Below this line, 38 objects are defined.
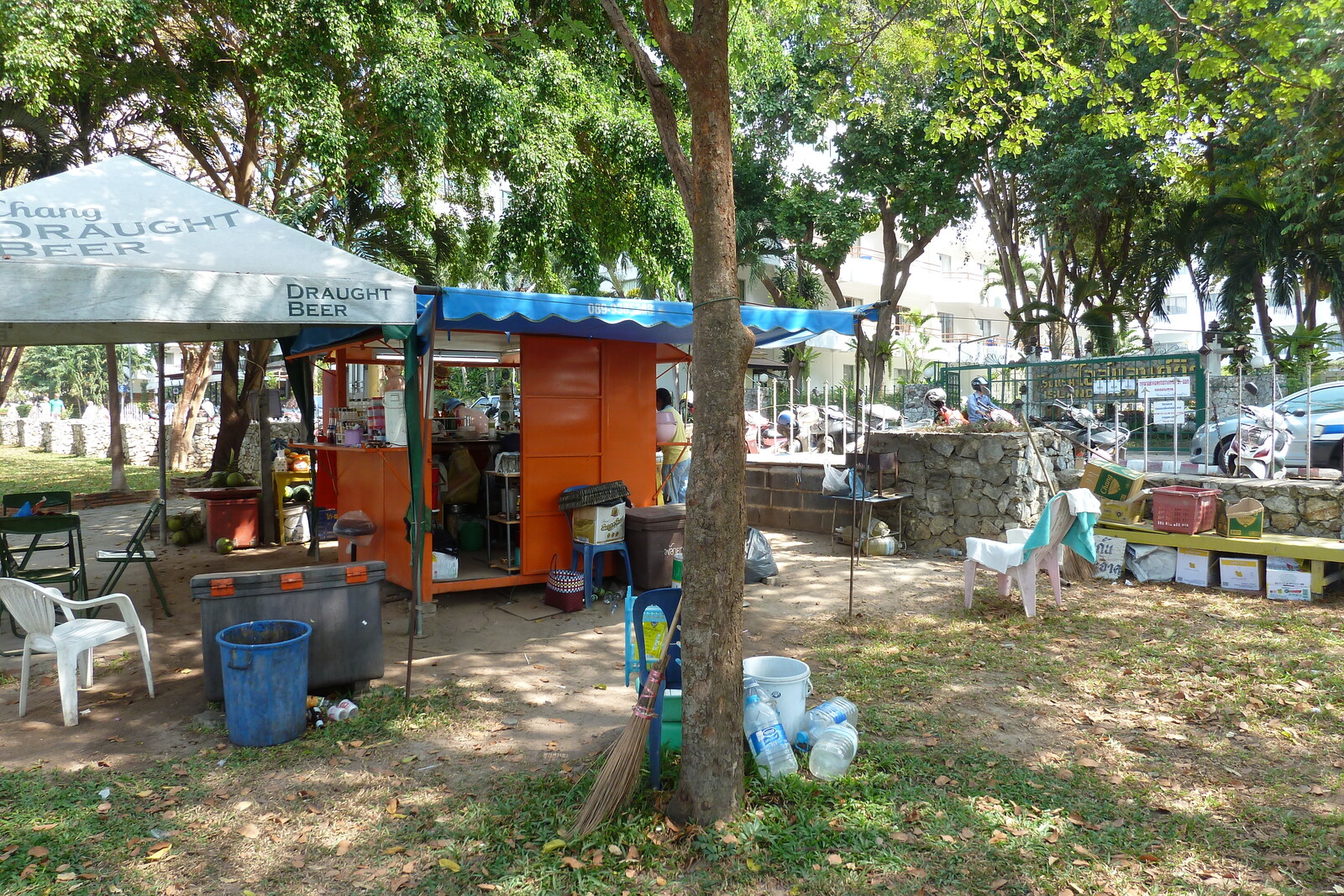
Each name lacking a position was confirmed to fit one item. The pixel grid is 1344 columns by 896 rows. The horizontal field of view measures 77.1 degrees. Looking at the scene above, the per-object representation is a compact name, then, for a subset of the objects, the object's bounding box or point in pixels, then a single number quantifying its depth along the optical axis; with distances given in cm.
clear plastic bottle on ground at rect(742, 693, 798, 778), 363
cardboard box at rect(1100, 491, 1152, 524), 809
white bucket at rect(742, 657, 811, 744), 389
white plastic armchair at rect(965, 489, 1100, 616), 621
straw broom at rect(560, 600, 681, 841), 331
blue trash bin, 410
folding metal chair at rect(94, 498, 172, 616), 634
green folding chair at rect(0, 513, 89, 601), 598
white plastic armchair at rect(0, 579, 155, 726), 445
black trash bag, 785
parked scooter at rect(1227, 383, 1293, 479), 901
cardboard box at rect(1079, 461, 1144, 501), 804
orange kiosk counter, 712
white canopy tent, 434
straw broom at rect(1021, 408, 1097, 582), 791
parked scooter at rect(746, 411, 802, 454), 1337
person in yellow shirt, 882
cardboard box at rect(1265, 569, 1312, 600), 695
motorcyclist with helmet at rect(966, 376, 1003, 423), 1017
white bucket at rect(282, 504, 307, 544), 1020
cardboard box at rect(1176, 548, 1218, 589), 752
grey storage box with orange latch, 450
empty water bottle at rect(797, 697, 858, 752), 389
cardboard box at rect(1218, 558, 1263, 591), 729
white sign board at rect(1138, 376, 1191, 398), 888
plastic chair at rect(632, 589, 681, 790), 353
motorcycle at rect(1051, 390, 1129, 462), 1063
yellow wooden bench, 691
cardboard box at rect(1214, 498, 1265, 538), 730
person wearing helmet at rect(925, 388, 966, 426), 1005
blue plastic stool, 700
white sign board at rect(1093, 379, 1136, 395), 1074
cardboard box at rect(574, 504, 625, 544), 704
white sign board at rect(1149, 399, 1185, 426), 866
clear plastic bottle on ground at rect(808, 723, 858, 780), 371
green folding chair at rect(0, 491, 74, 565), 706
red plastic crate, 755
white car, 1106
